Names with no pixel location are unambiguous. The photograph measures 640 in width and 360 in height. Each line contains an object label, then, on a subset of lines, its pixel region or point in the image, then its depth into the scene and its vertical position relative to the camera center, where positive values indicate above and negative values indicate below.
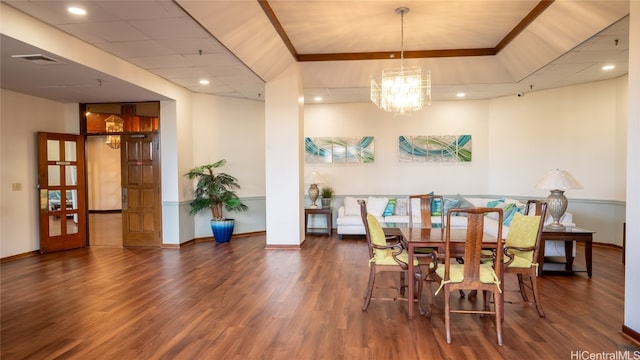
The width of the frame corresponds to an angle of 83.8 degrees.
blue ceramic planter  7.06 -1.11
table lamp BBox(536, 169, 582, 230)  4.71 -0.22
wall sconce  6.78 +0.95
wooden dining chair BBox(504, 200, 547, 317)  3.37 -0.71
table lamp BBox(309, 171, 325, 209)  8.01 -0.31
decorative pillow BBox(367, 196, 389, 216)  7.78 -0.72
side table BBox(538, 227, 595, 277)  4.63 -0.87
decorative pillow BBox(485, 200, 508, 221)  6.63 -0.65
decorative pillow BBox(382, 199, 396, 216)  7.79 -0.79
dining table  3.22 -0.64
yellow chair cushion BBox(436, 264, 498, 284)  2.93 -0.85
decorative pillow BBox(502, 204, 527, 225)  5.98 -0.70
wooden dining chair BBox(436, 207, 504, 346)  2.82 -0.84
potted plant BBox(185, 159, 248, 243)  7.00 -0.47
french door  6.28 -0.32
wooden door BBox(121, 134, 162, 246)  6.79 -0.29
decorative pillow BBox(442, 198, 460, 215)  7.45 -0.65
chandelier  4.64 +1.09
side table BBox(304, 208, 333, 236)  7.83 -0.92
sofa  7.09 -0.81
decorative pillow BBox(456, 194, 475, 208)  7.49 -0.66
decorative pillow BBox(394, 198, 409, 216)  7.87 -0.77
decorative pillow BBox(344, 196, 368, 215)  7.97 -0.76
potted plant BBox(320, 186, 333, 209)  8.16 -0.56
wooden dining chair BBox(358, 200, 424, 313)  3.48 -0.82
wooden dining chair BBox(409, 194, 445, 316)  3.44 -0.89
